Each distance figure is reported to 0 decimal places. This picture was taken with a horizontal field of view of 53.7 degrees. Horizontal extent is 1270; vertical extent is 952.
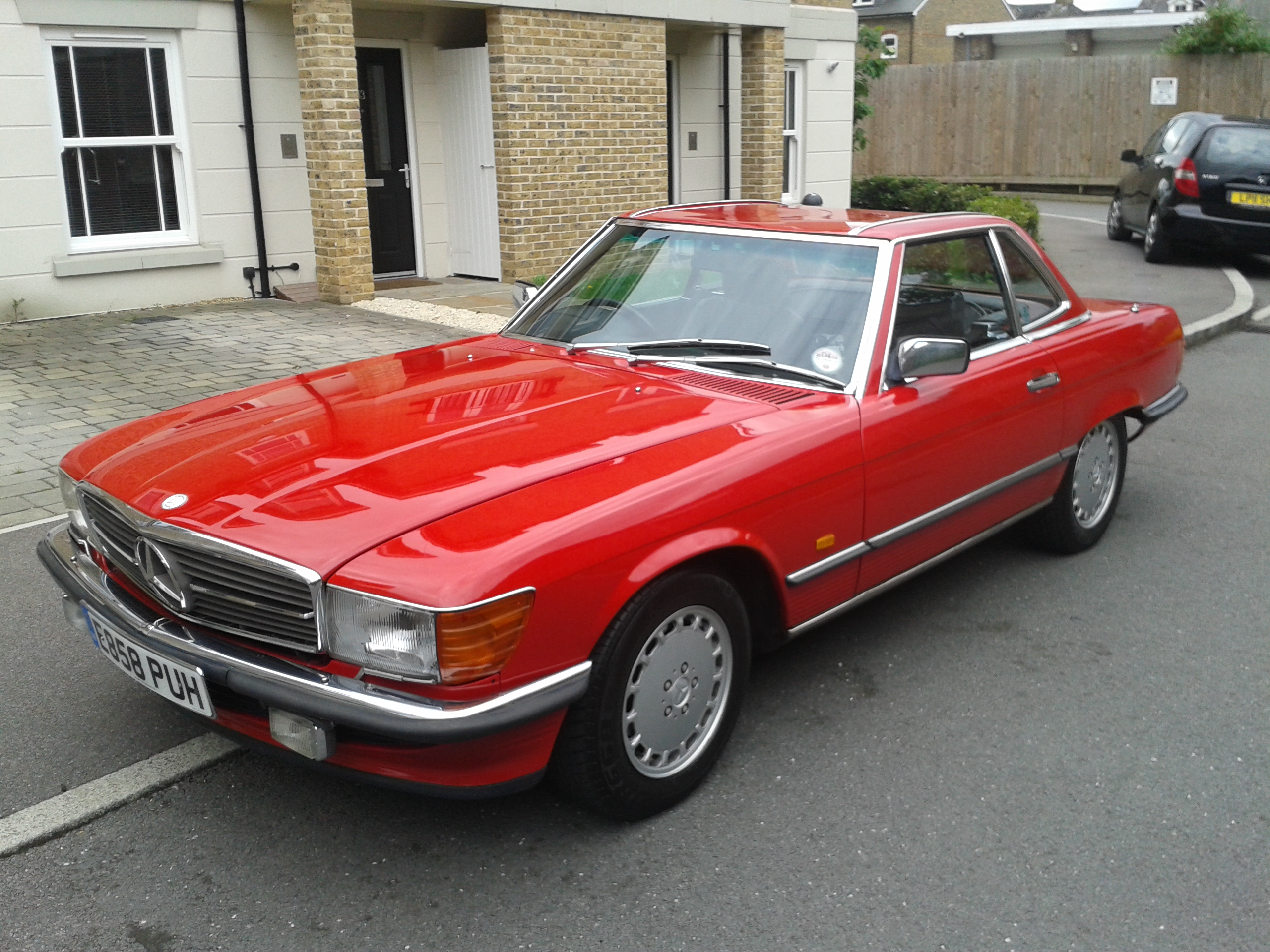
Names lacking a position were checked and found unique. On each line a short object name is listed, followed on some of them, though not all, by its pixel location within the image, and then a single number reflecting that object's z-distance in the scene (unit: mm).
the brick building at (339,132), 10227
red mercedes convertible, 2908
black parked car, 13828
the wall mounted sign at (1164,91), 24031
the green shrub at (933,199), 15133
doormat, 12320
